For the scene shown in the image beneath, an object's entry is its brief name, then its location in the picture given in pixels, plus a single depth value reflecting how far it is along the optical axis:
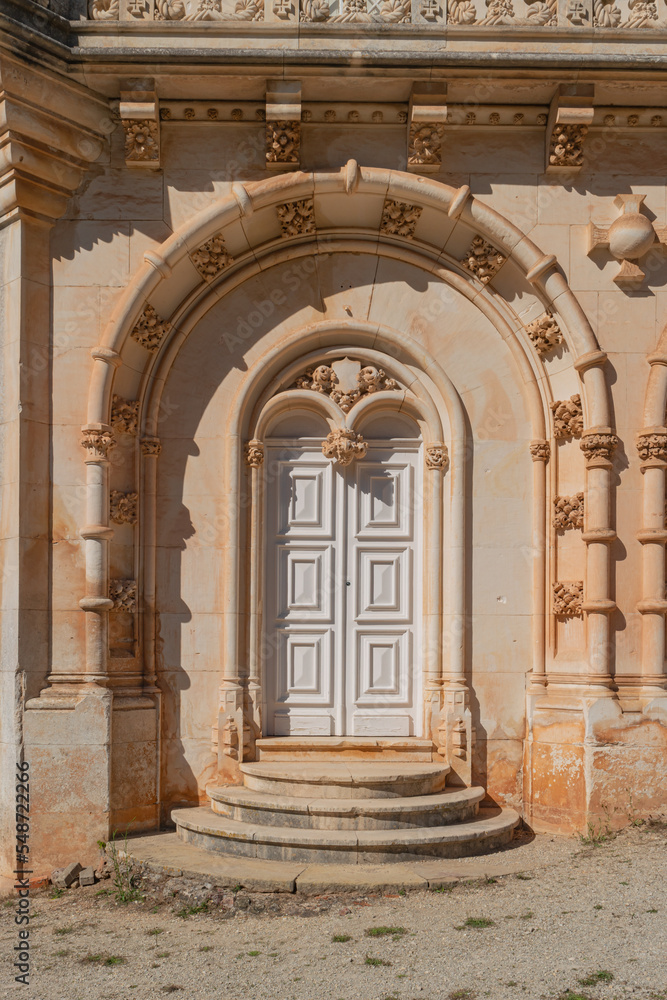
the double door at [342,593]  8.36
